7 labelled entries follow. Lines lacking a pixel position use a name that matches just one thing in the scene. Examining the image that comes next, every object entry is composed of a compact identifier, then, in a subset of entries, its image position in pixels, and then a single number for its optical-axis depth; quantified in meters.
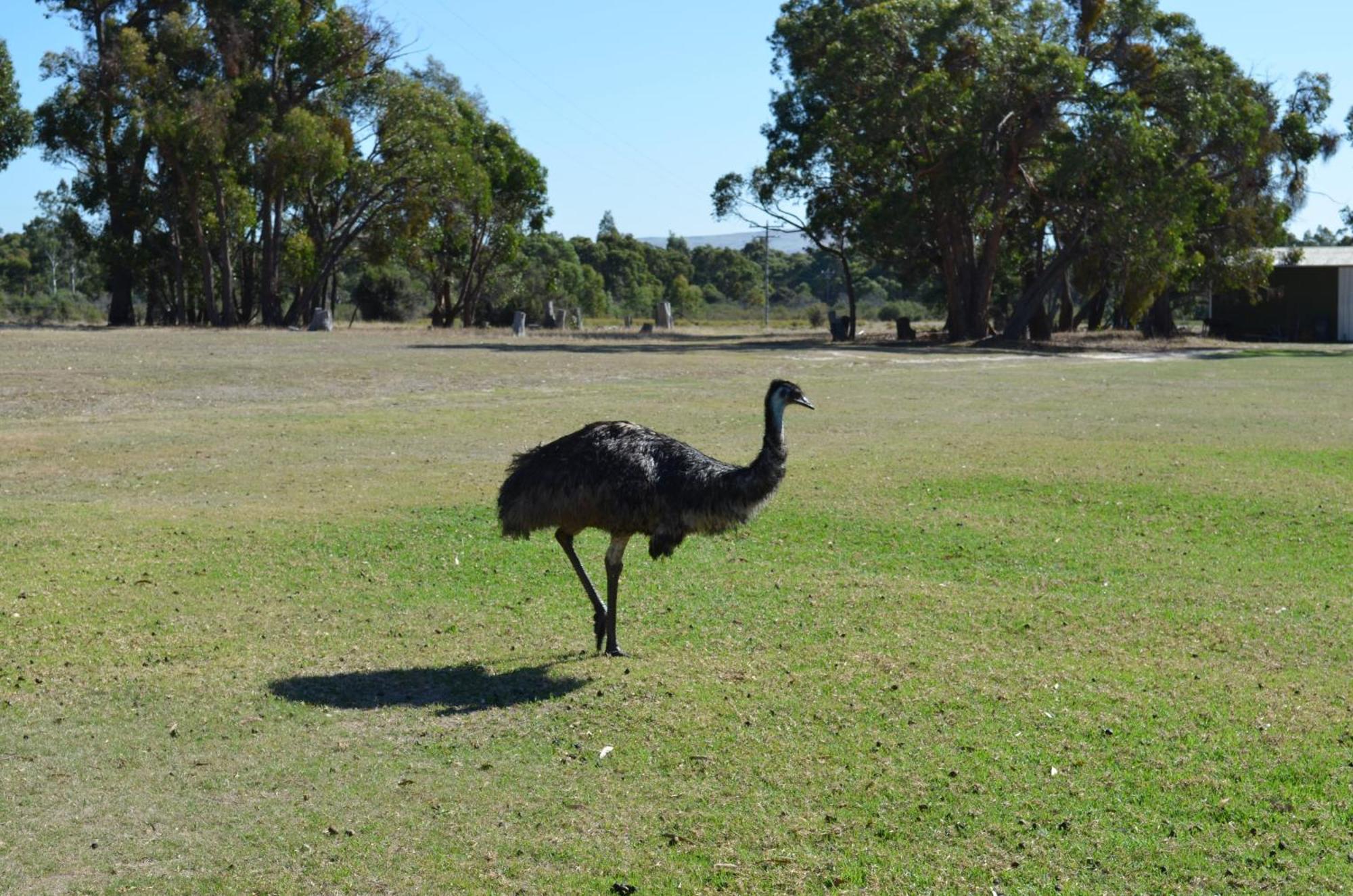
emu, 8.66
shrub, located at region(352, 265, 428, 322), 77.25
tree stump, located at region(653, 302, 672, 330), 71.56
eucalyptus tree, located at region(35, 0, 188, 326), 50.50
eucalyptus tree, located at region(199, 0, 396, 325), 51.38
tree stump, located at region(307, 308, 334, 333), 51.41
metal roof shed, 61.47
